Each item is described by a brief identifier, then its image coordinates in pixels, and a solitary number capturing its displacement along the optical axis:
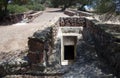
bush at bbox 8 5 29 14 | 10.21
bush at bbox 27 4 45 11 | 14.31
